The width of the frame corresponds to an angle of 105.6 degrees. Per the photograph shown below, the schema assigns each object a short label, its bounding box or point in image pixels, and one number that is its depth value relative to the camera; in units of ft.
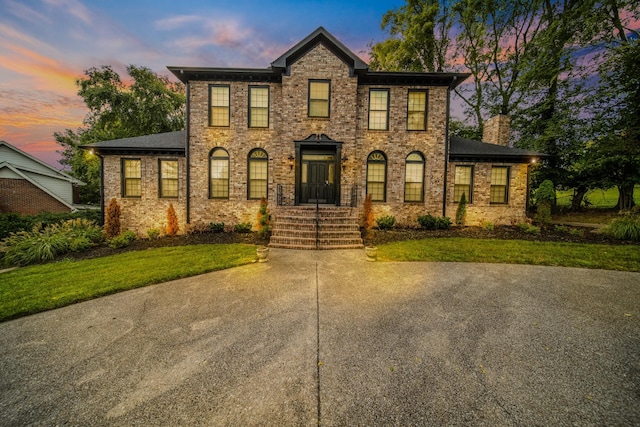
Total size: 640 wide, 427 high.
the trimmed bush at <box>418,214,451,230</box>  36.81
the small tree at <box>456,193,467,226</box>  37.88
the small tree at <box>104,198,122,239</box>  33.76
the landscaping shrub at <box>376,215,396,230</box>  36.68
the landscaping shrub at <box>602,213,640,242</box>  28.86
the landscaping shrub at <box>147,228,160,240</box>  34.08
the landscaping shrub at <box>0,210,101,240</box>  32.37
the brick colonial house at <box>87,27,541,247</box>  36.55
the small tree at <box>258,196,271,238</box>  32.17
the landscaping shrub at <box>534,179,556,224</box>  40.47
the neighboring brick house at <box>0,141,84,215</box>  51.21
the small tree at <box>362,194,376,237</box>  33.32
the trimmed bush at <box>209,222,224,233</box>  36.36
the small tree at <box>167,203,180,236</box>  34.96
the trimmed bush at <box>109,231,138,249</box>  29.94
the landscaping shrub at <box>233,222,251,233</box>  35.76
